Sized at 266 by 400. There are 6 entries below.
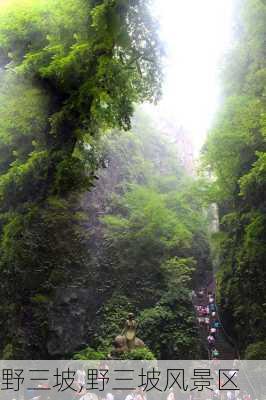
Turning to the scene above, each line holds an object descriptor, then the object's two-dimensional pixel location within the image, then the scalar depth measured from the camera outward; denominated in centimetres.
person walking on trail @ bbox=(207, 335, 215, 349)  2035
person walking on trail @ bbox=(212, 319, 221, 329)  2231
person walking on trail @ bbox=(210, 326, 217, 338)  2139
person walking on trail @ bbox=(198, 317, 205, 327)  2248
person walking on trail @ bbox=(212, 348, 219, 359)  1897
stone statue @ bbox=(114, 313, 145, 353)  1216
